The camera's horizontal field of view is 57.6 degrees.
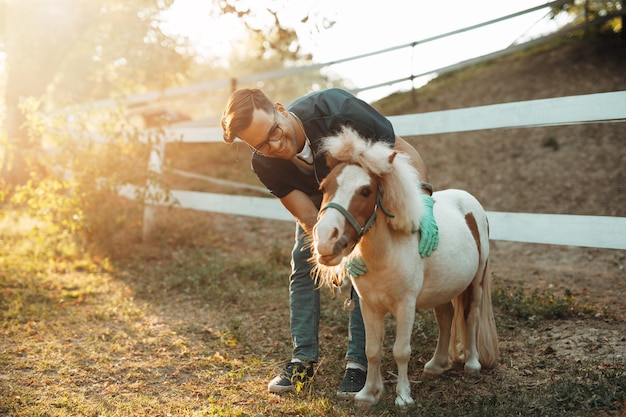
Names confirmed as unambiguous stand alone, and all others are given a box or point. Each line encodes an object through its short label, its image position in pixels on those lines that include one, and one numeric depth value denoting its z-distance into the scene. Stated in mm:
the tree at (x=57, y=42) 9570
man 2861
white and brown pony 2529
